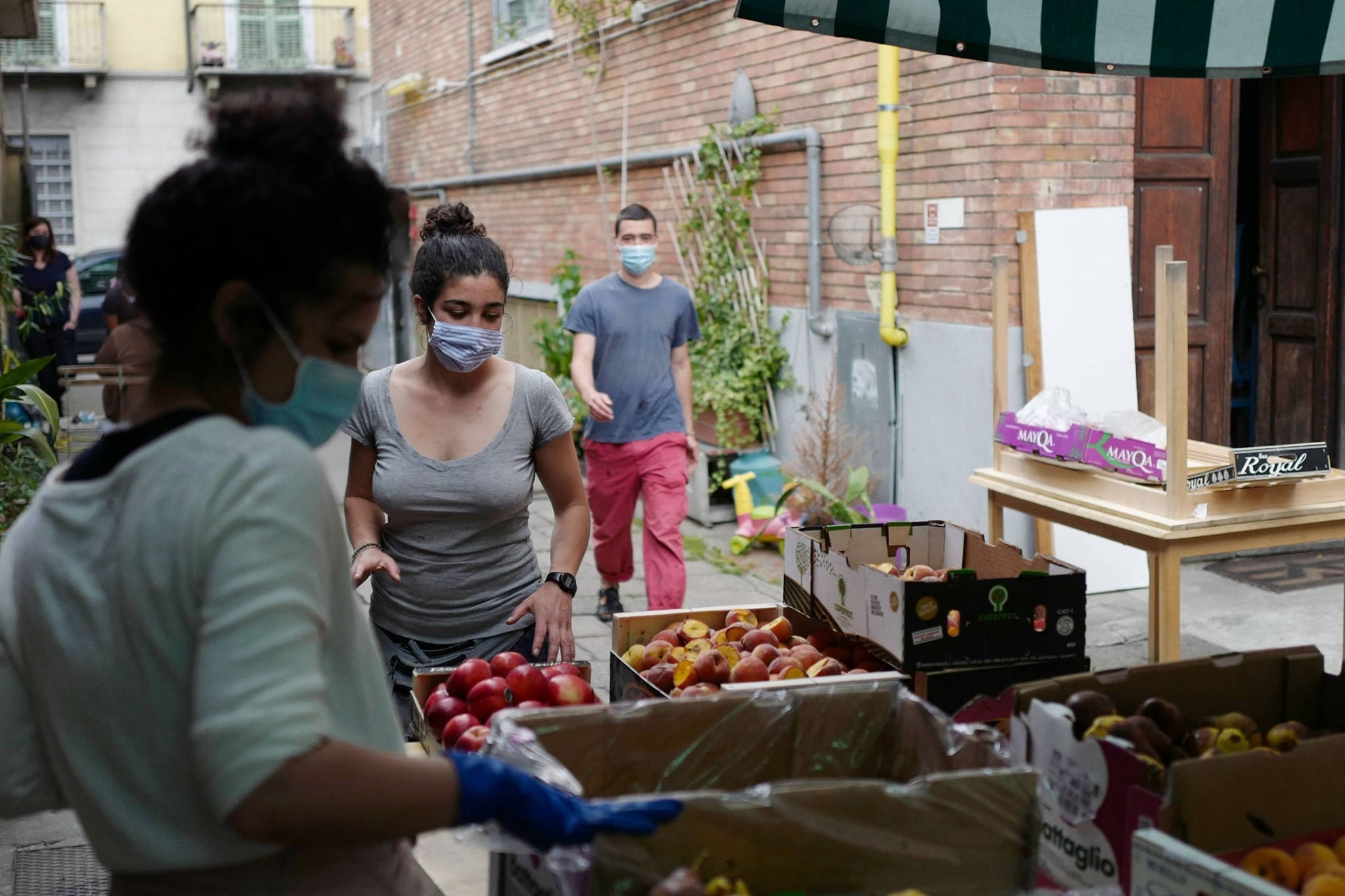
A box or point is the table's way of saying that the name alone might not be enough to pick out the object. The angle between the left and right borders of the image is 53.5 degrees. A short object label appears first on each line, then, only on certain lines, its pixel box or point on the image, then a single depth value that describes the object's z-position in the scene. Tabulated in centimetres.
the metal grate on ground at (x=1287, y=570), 690
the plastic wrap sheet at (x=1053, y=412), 501
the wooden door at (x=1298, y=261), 755
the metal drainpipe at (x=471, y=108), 1509
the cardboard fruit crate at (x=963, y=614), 279
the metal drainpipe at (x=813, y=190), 840
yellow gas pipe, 740
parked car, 1789
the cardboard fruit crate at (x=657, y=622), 328
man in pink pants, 613
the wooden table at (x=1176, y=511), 439
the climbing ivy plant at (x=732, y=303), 916
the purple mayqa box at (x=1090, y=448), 456
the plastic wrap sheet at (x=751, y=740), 211
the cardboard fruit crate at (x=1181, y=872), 164
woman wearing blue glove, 129
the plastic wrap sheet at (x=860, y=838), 171
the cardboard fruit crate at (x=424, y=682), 275
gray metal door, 798
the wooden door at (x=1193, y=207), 710
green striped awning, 312
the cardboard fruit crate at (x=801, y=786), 172
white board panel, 669
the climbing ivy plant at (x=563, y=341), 1092
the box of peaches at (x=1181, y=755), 192
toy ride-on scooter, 802
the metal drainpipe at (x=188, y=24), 2675
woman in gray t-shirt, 310
